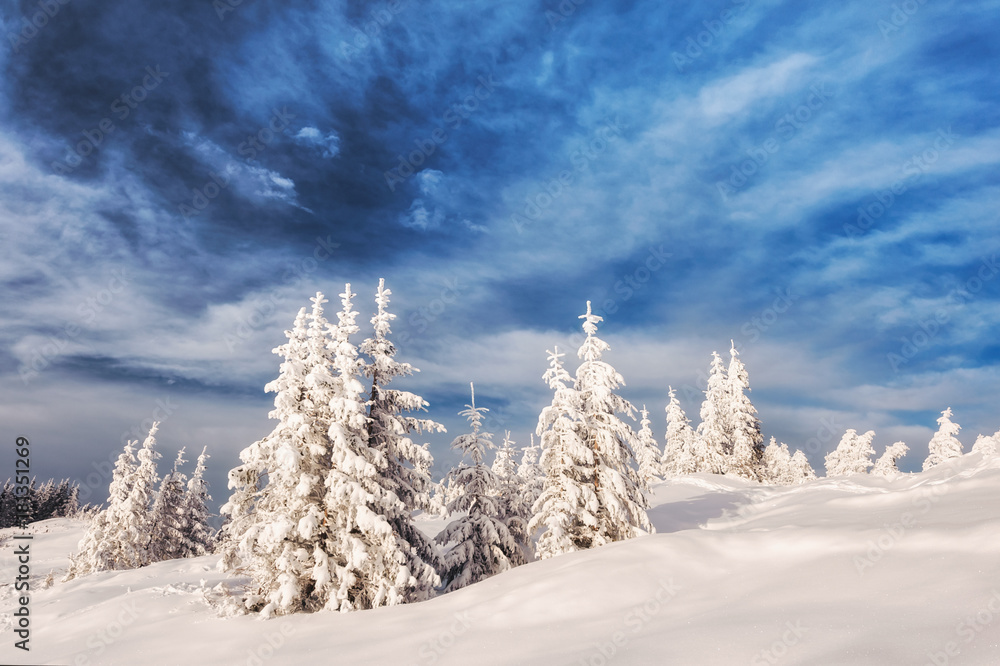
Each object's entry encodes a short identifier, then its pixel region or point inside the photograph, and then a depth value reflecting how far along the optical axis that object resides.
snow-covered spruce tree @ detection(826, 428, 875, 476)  61.28
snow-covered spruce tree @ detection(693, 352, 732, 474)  50.62
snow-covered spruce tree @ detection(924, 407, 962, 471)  51.84
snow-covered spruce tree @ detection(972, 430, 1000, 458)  51.41
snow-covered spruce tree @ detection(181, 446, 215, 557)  46.66
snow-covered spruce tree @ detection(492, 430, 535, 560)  24.66
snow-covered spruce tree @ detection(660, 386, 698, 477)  61.09
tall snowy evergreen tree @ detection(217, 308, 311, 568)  16.34
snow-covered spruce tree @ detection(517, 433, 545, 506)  25.95
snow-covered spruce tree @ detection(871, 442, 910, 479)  63.12
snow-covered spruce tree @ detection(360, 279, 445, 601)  18.62
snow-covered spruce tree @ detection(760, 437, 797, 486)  72.41
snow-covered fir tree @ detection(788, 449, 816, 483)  69.19
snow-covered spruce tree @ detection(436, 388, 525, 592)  21.39
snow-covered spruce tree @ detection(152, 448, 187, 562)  42.88
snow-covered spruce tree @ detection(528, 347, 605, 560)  20.00
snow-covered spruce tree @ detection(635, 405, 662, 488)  61.62
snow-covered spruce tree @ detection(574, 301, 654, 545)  20.23
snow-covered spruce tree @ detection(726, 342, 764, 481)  49.47
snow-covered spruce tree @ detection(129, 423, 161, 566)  36.72
